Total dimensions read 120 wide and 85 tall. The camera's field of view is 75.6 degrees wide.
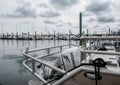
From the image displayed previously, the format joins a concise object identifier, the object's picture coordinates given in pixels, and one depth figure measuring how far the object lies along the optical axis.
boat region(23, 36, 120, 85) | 1.09
